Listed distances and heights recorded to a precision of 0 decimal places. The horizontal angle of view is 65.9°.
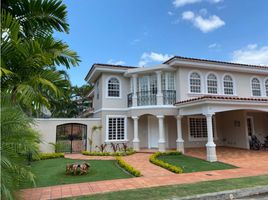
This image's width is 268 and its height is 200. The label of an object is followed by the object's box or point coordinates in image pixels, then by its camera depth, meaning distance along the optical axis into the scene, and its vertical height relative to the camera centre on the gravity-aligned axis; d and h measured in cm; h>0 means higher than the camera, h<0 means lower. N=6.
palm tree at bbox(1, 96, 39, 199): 420 -36
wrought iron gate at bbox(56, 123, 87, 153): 1675 -82
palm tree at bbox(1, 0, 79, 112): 486 +196
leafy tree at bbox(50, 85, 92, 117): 3894 +455
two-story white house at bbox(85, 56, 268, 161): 1642 +236
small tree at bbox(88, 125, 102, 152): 1665 -37
